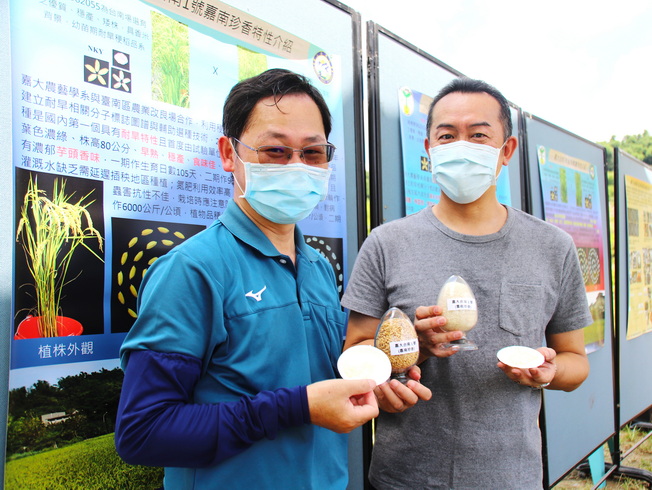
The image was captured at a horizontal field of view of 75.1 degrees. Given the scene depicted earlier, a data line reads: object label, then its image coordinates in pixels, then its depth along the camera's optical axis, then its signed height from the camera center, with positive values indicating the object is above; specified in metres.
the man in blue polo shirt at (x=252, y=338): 0.91 -0.20
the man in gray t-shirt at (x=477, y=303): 1.39 -0.21
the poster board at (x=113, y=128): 1.22 +0.42
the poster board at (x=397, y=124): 2.31 +0.72
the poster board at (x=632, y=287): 4.40 -0.48
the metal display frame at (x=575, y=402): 3.21 -1.31
